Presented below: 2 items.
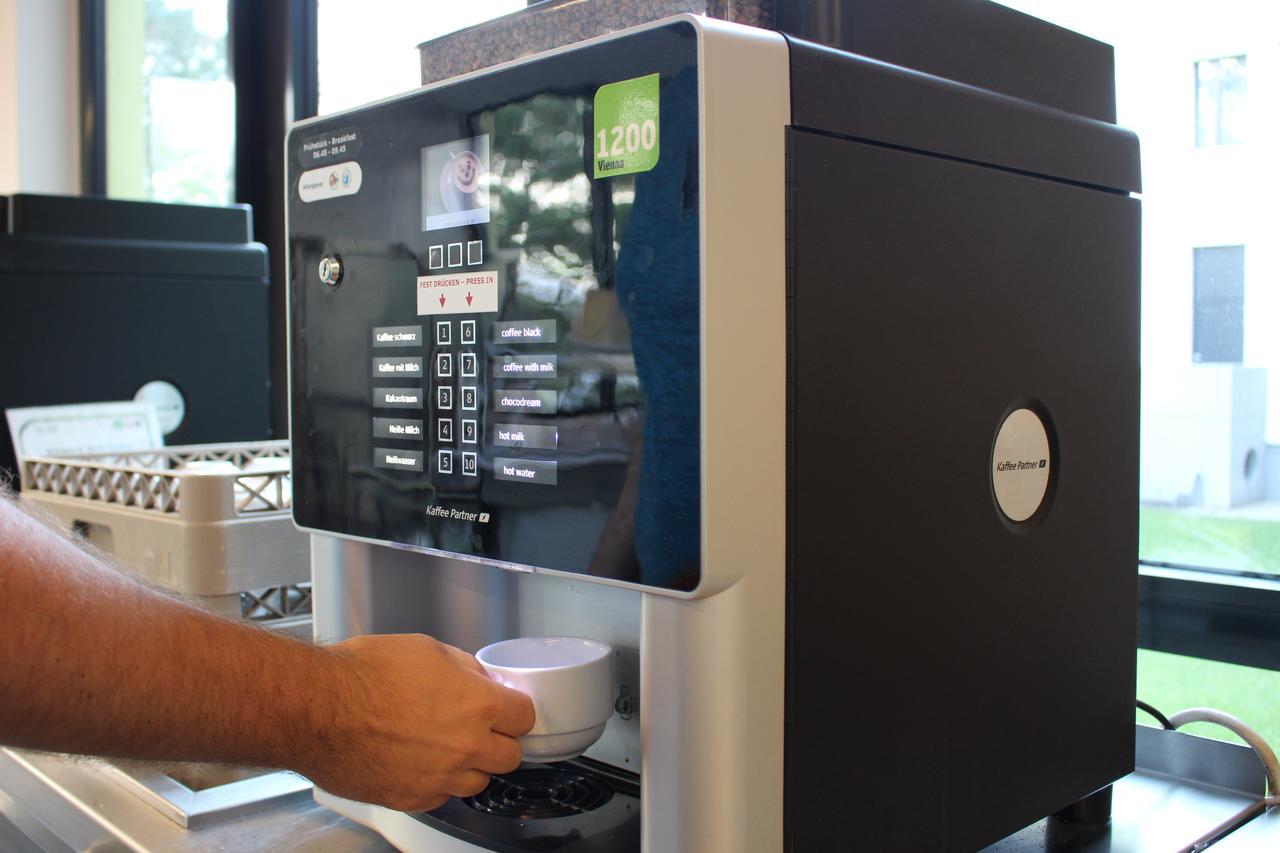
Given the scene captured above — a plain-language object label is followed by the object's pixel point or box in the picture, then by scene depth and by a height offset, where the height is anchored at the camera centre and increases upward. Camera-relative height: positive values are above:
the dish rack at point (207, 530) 0.83 -0.12
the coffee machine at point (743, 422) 0.46 -0.02
